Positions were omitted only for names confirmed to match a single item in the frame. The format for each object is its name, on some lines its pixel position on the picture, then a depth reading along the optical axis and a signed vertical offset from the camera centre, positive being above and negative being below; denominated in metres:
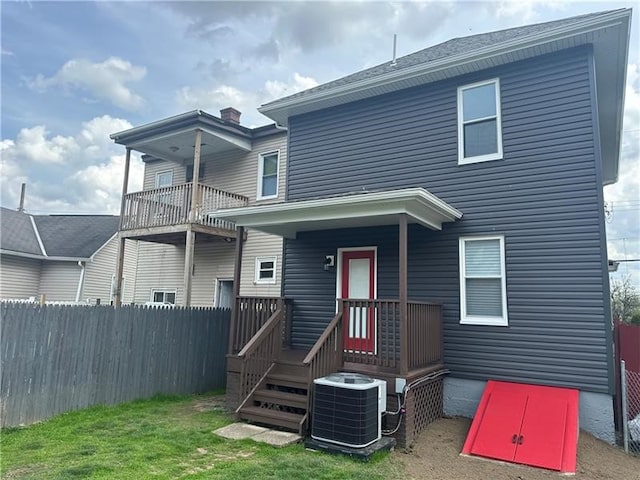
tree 19.49 +0.72
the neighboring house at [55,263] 16.06 +1.16
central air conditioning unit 4.98 -1.32
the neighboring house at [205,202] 11.89 +2.76
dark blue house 6.12 +1.31
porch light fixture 8.52 +0.80
